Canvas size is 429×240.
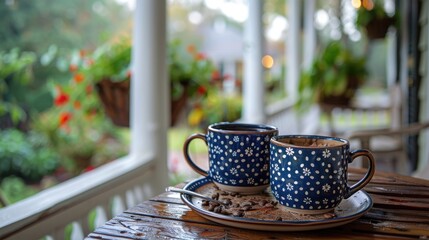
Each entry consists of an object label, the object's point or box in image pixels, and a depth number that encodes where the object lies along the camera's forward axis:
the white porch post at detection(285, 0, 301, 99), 4.57
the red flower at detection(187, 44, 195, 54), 2.40
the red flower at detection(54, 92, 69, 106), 2.31
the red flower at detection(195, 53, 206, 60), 2.24
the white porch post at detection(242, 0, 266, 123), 3.07
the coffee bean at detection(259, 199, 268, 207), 0.83
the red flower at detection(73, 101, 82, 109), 2.29
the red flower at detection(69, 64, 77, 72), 2.14
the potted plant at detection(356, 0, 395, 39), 3.62
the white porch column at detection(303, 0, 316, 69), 5.07
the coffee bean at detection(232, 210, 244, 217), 0.77
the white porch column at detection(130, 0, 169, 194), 1.75
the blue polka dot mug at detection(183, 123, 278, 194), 0.85
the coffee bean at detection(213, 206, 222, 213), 0.78
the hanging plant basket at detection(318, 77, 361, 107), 3.69
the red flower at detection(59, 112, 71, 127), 2.54
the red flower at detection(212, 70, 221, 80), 2.50
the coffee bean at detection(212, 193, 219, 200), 0.86
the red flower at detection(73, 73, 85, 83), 2.08
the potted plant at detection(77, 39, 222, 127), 1.93
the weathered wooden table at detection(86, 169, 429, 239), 0.71
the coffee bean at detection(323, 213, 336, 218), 0.75
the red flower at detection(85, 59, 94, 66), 2.01
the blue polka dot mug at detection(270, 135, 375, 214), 0.72
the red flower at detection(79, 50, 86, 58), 2.12
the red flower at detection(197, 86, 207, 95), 2.10
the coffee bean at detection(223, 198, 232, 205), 0.83
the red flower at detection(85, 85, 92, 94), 2.09
